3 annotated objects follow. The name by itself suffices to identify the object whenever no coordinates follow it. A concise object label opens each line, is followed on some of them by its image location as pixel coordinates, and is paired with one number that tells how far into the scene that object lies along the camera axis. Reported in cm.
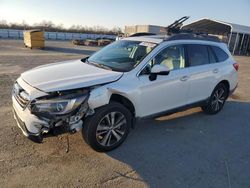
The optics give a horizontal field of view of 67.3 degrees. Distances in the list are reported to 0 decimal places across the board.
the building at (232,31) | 2425
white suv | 249
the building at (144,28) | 2521
